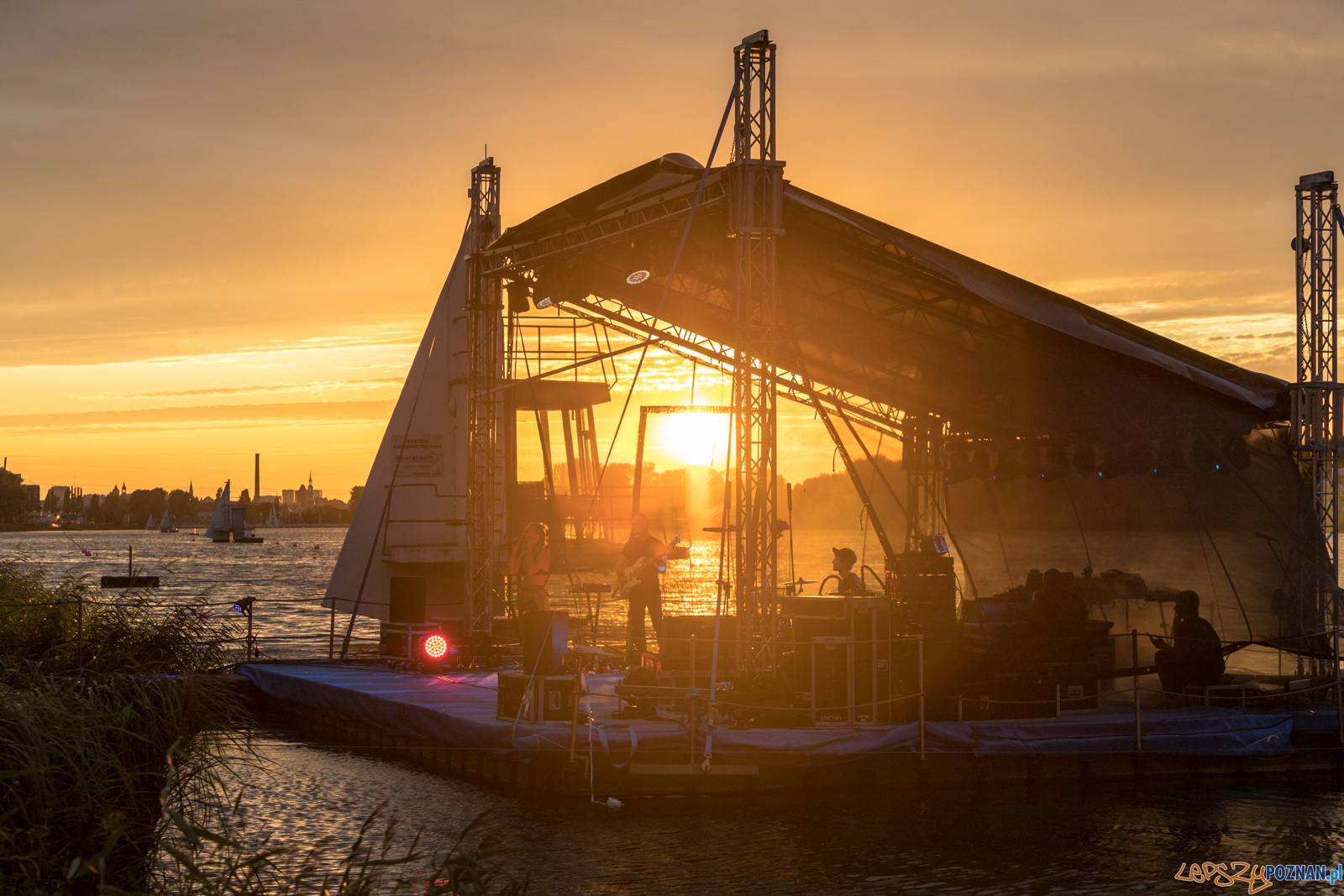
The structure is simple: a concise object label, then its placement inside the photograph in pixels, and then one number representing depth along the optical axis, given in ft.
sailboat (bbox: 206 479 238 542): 620.49
